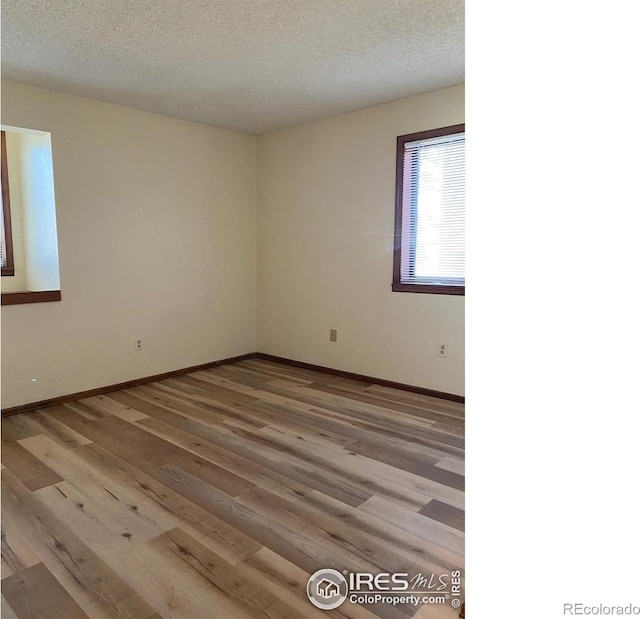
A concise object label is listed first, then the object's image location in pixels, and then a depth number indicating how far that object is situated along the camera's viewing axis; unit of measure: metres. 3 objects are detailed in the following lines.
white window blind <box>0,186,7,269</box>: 3.72
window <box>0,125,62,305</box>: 3.56
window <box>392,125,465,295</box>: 3.53
